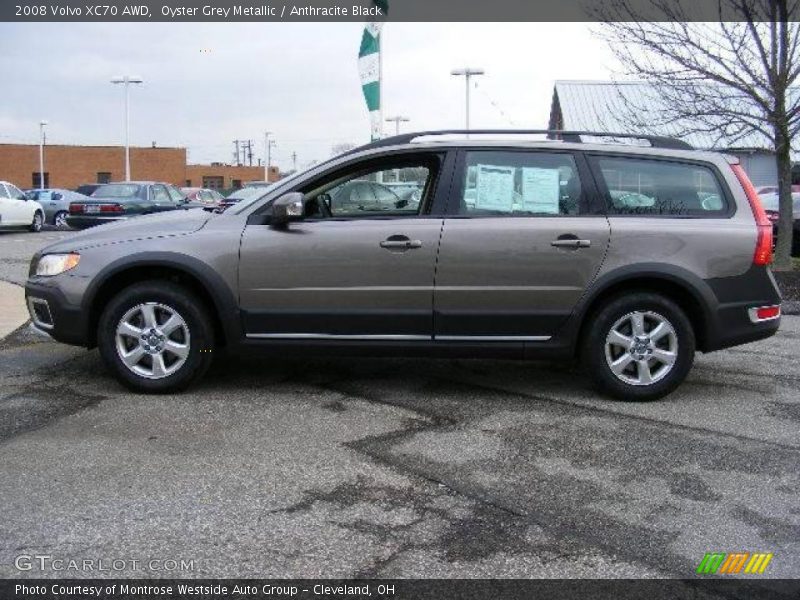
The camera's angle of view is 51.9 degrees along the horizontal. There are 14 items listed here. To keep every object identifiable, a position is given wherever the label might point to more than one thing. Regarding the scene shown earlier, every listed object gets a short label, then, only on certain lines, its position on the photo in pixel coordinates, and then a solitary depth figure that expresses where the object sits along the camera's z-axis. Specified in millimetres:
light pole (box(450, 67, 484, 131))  32375
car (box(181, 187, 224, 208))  30116
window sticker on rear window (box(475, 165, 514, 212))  5535
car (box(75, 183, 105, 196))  34091
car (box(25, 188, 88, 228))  28875
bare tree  11406
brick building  61219
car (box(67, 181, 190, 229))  18984
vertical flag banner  13430
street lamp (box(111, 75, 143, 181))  44762
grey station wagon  5414
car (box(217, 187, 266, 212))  18822
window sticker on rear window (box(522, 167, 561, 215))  5527
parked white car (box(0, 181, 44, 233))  23333
